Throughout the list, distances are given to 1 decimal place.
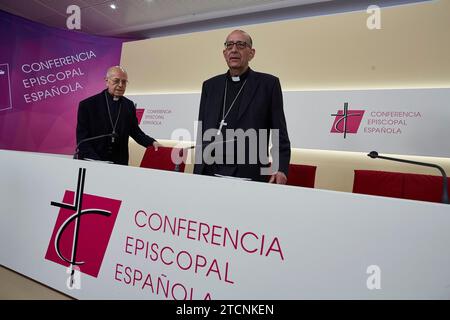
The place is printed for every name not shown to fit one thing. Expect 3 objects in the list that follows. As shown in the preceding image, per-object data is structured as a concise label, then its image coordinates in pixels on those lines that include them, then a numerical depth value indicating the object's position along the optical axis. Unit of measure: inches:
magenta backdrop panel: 198.7
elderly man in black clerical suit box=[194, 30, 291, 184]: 73.9
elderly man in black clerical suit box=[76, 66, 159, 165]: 98.2
